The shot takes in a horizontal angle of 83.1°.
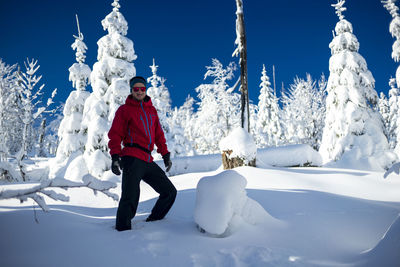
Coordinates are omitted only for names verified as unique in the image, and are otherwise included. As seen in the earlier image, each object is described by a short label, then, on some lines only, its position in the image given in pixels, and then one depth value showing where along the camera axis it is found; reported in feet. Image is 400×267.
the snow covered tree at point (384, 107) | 116.47
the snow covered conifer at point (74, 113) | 44.68
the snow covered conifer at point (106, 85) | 35.76
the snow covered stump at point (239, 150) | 24.18
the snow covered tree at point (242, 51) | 31.95
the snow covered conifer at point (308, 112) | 67.87
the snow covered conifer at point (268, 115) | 90.89
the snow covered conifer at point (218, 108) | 69.26
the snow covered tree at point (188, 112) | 126.41
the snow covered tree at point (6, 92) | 28.74
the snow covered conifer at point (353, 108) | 43.98
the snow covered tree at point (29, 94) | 51.95
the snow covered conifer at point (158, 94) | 58.22
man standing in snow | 9.89
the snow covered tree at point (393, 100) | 90.25
